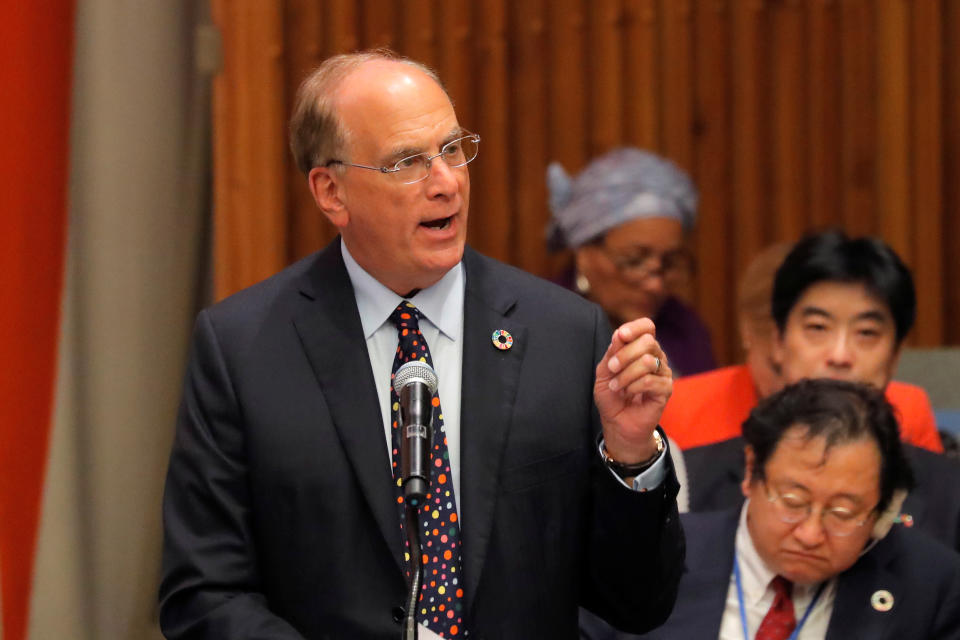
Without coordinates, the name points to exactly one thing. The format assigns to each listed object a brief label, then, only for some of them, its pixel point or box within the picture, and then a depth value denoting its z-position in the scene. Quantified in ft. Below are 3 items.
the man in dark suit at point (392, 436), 26.33
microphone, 25.80
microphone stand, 25.83
